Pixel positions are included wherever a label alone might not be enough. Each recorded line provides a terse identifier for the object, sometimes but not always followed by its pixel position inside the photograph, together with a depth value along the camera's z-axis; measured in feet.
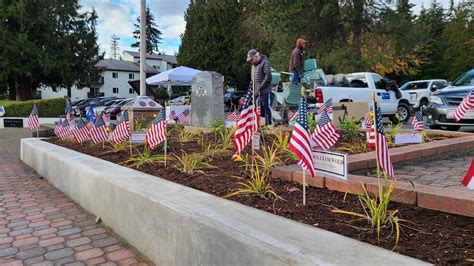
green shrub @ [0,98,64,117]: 74.28
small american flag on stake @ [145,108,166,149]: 15.67
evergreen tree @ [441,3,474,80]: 118.32
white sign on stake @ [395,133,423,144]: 17.27
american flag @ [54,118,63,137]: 30.68
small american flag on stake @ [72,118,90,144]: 25.04
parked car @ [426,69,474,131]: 27.76
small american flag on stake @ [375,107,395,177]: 8.59
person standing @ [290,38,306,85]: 29.17
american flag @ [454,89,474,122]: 19.31
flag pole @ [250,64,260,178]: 12.22
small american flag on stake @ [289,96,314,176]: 9.14
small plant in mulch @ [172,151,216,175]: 14.43
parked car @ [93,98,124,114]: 91.59
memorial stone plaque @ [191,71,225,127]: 28.73
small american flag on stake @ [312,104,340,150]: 13.12
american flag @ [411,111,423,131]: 20.52
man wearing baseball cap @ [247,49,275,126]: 24.57
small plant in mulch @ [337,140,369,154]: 17.45
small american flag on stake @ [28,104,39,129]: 30.40
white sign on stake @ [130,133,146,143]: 17.63
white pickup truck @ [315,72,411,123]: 36.91
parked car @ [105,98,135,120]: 77.00
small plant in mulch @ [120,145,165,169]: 16.39
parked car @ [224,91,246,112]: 92.23
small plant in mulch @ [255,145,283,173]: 13.42
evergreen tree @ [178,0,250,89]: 119.34
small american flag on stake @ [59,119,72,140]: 28.22
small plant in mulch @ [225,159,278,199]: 10.88
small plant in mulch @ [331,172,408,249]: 7.91
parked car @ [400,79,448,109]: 63.41
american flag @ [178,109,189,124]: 39.95
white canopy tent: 63.36
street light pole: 35.29
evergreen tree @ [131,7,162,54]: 240.63
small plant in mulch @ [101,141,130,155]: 20.51
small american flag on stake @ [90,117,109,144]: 22.41
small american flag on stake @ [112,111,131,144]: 19.44
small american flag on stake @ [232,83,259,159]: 12.58
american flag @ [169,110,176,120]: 48.63
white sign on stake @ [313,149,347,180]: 8.84
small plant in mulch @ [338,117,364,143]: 20.92
